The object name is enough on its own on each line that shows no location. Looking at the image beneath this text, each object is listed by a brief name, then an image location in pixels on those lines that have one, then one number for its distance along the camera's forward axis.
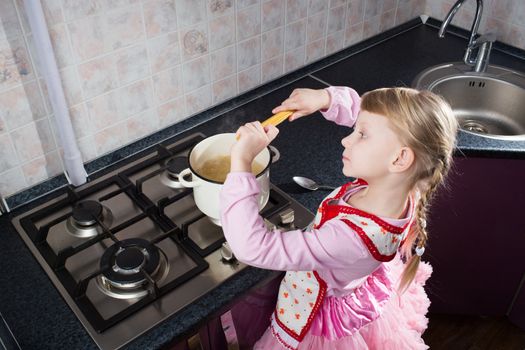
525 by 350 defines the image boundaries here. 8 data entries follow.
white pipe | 1.13
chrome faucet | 1.66
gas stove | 1.09
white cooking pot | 1.17
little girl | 0.96
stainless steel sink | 1.85
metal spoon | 1.39
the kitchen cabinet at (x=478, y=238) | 1.59
